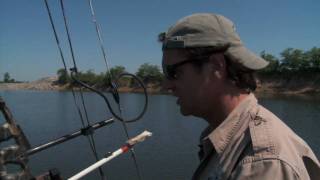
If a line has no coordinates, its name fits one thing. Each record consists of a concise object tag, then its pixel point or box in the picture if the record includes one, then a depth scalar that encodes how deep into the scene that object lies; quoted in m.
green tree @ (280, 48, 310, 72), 61.27
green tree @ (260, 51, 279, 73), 61.29
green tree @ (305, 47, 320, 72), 59.65
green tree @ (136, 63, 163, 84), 68.64
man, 1.09
